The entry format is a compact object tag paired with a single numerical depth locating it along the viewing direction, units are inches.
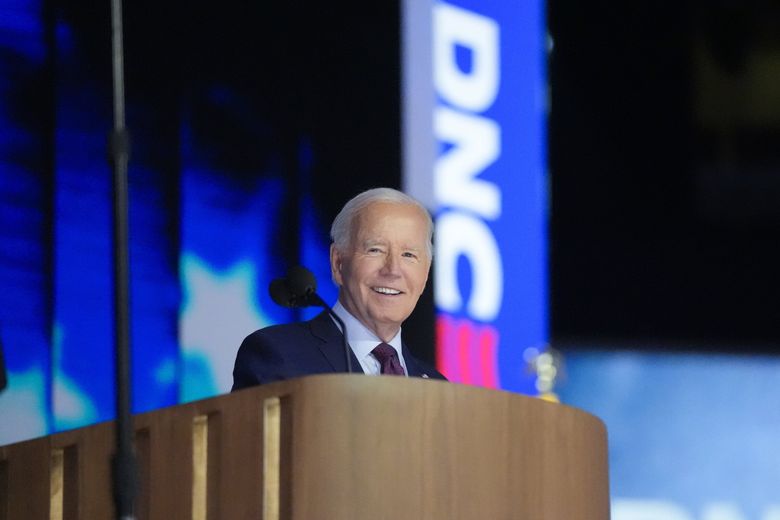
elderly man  282.7
